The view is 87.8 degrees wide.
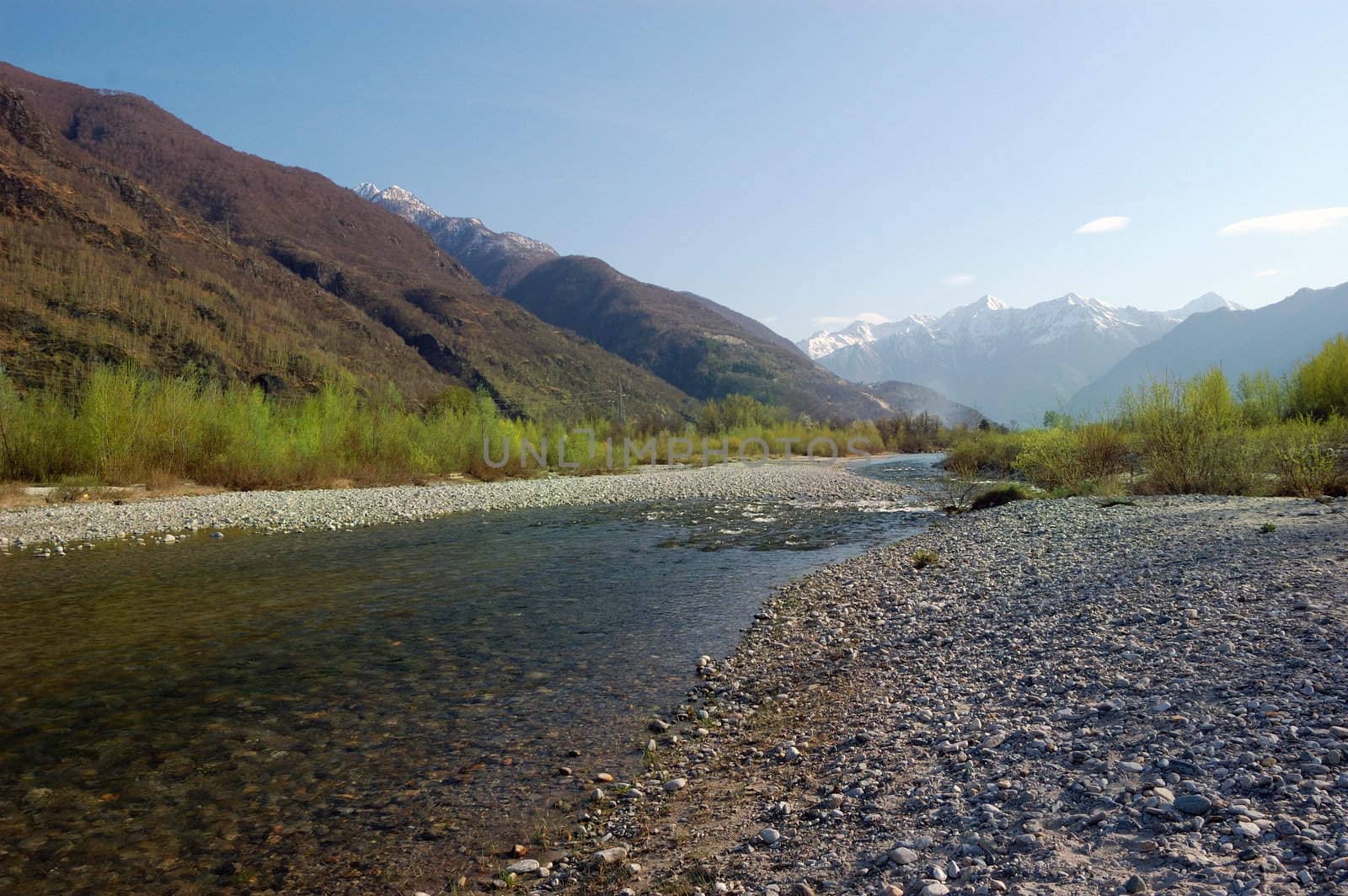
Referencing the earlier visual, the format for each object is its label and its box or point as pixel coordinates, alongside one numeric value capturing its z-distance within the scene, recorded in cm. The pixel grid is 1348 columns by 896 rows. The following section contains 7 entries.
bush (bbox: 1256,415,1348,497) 1505
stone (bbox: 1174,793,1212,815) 316
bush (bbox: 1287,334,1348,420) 2180
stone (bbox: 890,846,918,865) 318
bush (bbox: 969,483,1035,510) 1975
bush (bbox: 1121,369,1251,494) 1656
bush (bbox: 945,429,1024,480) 3794
